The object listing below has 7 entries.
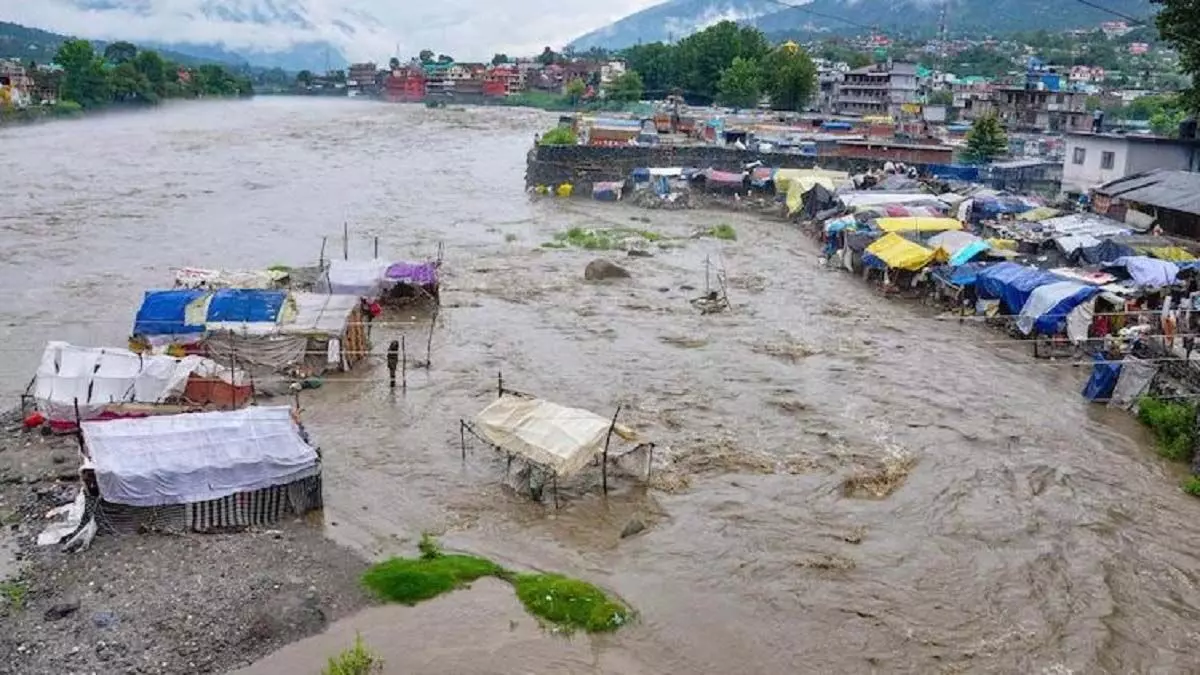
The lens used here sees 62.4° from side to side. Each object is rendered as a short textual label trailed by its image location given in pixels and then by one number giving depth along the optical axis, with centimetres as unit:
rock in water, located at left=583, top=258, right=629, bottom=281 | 2923
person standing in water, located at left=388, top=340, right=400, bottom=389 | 1866
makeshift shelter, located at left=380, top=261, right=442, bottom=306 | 2428
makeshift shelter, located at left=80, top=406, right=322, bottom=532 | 1246
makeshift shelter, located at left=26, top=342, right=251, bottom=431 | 1591
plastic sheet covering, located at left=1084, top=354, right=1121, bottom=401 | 1822
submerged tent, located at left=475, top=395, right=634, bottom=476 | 1378
